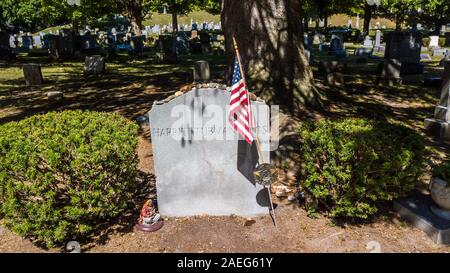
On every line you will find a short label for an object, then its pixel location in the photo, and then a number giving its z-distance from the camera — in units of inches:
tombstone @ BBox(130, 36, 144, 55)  1072.7
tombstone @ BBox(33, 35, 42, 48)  1503.1
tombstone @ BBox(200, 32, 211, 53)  1172.1
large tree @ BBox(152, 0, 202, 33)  1335.3
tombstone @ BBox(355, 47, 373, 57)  1018.7
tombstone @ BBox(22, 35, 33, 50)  1339.3
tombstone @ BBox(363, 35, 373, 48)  1251.2
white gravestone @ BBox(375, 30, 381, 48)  1115.9
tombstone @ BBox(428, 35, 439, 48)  1173.7
